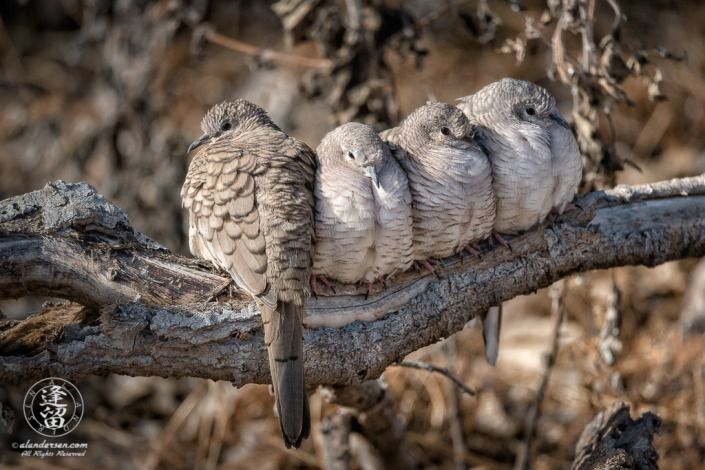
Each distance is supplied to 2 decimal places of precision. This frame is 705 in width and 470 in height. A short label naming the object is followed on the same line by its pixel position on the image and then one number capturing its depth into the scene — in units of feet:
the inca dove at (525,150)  17.28
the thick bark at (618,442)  17.29
